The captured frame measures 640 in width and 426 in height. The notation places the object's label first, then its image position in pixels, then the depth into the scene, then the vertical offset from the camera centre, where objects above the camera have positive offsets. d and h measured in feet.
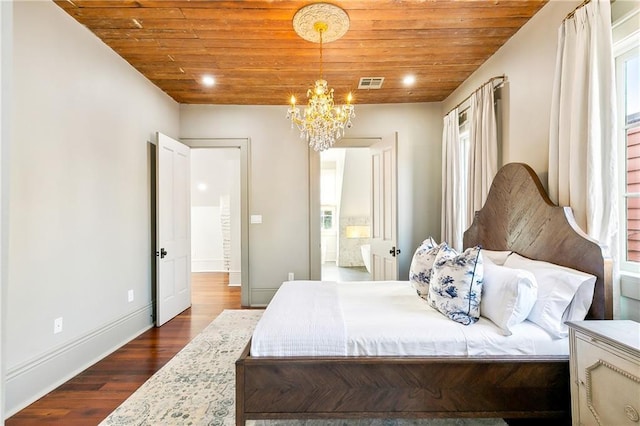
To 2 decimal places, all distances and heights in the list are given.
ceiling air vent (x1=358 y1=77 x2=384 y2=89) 11.37 +4.93
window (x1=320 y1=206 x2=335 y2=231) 28.03 -0.59
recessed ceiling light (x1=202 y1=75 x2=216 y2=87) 11.25 +4.98
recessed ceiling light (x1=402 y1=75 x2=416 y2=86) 11.33 +4.96
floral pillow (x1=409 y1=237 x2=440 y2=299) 7.71 -1.50
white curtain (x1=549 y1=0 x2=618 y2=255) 5.68 +1.71
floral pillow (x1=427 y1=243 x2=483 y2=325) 5.97 -1.54
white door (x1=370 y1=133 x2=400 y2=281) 12.00 +0.05
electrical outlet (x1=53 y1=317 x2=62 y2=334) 7.41 -2.74
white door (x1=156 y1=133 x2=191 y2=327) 11.55 -0.68
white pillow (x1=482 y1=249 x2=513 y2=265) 7.68 -1.17
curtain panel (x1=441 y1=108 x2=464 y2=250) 11.68 +1.09
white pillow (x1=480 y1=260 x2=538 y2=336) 5.48 -1.61
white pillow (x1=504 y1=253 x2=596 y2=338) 5.47 -1.62
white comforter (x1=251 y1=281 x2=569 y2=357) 5.40 -2.26
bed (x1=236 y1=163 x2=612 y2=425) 5.29 -3.04
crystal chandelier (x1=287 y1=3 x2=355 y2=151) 7.48 +3.37
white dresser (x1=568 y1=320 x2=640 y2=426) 3.90 -2.27
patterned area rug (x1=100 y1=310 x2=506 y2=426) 6.03 -4.14
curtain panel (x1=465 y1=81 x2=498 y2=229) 9.27 +1.98
